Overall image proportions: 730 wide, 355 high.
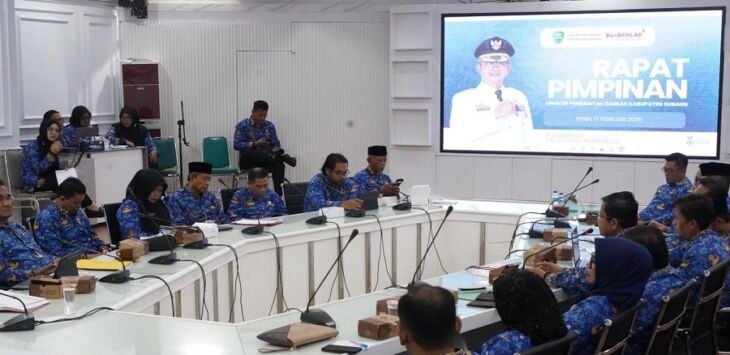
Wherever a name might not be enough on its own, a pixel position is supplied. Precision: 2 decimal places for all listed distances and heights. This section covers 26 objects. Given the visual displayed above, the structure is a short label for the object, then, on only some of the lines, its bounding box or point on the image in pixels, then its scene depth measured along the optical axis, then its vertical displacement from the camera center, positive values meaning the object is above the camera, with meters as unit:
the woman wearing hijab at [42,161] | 8.05 -0.61
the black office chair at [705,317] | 3.99 -1.00
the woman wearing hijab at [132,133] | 9.52 -0.43
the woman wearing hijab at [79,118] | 8.98 -0.26
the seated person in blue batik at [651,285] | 3.76 -0.83
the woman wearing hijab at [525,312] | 2.94 -0.71
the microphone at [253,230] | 5.56 -0.84
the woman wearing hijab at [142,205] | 5.56 -0.70
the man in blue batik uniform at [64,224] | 5.32 -0.77
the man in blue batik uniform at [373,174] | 7.11 -0.65
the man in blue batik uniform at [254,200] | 6.36 -0.76
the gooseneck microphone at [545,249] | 4.49 -0.79
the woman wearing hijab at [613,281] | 3.39 -0.72
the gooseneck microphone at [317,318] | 3.44 -0.85
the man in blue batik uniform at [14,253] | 4.56 -0.81
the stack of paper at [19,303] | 3.64 -0.85
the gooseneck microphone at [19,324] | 3.39 -0.86
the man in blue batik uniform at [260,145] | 9.84 -0.58
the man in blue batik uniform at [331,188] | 6.74 -0.72
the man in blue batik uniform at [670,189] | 6.62 -0.70
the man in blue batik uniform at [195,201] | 6.09 -0.73
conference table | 3.31 -0.90
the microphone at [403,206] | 6.69 -0.83
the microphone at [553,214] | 6.36 -0.85
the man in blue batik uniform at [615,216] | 4.31 -0.63
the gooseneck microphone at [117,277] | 4.20 -0.85
